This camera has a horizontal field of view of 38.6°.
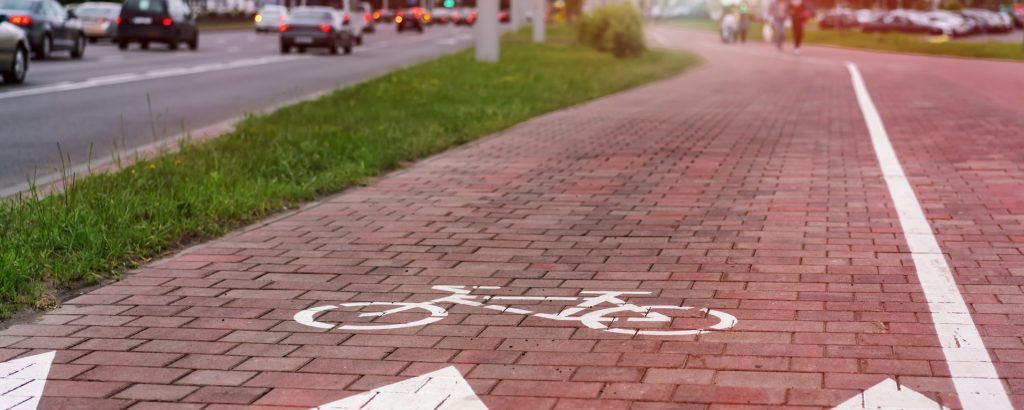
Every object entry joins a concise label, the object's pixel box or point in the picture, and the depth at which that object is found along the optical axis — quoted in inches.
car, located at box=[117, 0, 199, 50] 1590.8
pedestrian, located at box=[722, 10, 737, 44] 2358.5
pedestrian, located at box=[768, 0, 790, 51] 1747.0
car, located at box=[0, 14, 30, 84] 880.3
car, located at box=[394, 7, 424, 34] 2930.6
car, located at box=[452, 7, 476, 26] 4079.7
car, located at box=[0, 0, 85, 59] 1218.6
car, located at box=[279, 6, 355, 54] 1551.4
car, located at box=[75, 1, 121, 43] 1860.2
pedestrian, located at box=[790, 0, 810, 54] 1685.5
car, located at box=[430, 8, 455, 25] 4229.8
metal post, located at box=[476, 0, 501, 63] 1217.4
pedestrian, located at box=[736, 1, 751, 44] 2353.6
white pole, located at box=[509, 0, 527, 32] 2233.0
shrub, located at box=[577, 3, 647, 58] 1459.2
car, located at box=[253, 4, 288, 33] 2522.1
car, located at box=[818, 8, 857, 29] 3339.1
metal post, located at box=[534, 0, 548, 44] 1876.4
